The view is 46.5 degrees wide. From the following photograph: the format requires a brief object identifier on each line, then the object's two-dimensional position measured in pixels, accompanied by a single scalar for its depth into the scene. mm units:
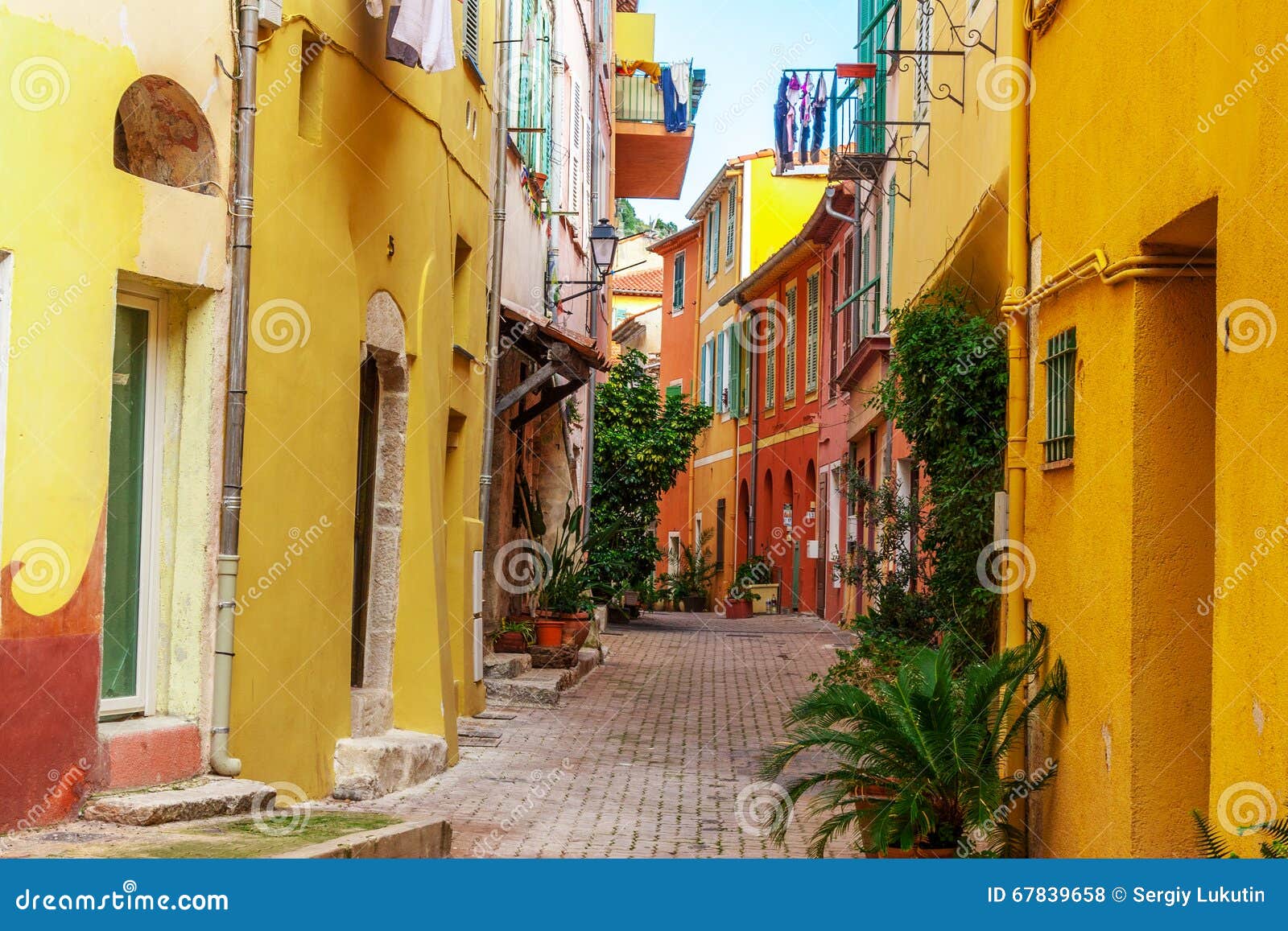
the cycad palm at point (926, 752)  6531
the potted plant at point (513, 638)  14781
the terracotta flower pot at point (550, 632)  15227
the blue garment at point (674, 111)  26922
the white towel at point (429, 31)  8195
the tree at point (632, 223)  62906
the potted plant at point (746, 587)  29172
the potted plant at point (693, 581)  30578
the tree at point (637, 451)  22531
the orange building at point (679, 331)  39938
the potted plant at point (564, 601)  15281
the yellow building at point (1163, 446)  4527
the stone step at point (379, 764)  8422
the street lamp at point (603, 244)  17922
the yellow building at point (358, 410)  7234
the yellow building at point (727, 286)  34312
